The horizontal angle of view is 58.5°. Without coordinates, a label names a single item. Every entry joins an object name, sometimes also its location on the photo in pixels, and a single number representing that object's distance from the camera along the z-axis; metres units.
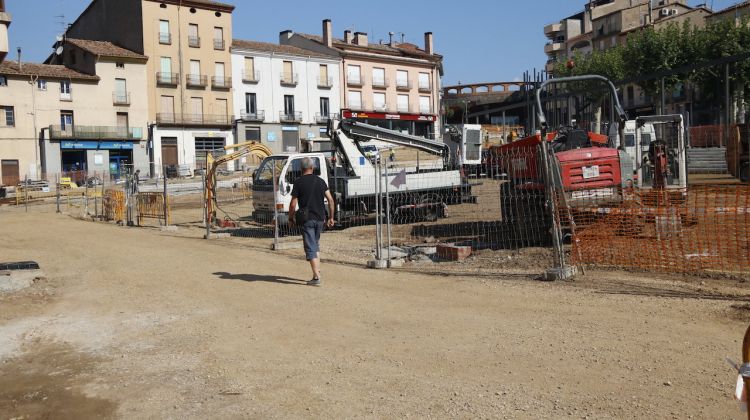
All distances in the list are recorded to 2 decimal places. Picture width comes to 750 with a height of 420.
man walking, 9.19
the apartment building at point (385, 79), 65.44
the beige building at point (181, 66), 55.34
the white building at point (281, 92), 59.47
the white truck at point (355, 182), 17.72
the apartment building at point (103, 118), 51.47
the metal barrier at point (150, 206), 21.55
